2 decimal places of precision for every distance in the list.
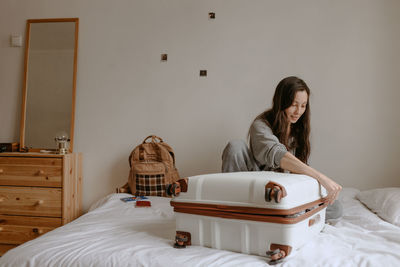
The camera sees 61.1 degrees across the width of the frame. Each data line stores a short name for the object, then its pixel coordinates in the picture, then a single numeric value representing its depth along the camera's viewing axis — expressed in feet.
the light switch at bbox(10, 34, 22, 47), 9.39
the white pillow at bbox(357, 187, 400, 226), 5.52
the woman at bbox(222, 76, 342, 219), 5.26
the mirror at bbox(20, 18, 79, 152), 9.09
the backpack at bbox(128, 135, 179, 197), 7.88
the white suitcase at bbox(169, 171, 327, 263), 3.47
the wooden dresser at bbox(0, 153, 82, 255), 7.81
